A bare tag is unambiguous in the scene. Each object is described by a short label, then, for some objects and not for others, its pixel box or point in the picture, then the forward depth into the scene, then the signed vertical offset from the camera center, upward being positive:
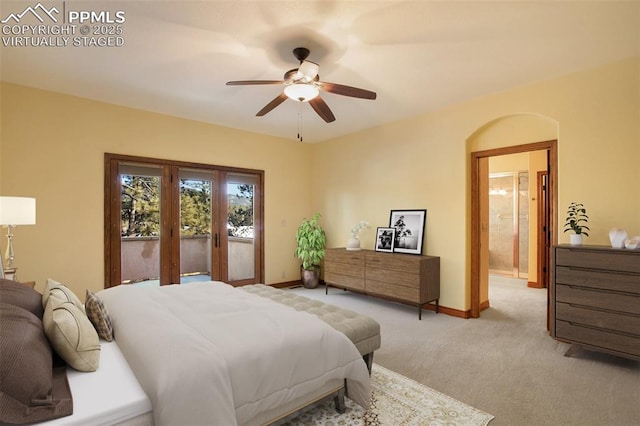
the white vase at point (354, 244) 5.24 -0.54
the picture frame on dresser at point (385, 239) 4.96 -0.44
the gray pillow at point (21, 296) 1.62 -0.45
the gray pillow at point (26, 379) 1.11 -0.62
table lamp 2.75 +0.01
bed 1.35 -0.78
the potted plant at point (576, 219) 3.16 -0.09
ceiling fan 2.63 +1.09
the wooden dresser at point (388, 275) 4.17 -0.92
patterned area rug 2.05 -1.36
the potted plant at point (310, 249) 5.92 -0.70
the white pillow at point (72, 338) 1.51 -0.61
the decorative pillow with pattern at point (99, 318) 1.93 -0.65
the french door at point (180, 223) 4.37 -0.16
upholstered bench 2.36 -0.86
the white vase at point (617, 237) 2.80 -0.24
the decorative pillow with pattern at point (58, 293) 1.88 -0.50
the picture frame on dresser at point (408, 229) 4.64 -0.27
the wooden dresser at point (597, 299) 2.67 -0.80
